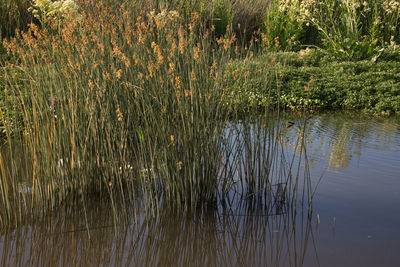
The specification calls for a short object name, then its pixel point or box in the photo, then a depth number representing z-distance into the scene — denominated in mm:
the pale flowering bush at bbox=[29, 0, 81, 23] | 5466
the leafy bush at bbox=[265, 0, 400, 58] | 8508
